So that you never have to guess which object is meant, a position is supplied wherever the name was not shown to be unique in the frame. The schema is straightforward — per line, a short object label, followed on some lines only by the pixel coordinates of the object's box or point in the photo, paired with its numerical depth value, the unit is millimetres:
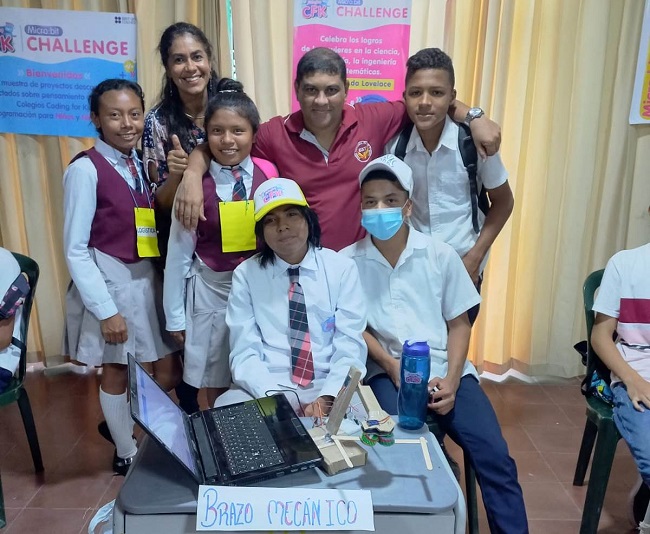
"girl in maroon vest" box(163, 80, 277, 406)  1854
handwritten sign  1034
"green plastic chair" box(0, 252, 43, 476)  2085
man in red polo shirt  1900
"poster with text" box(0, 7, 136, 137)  2824
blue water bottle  1372
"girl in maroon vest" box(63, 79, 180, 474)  2012
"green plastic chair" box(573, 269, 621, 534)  1828
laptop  1120
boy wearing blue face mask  1729
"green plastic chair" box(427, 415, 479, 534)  1715
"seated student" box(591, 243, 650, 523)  1817
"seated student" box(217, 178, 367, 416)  1706
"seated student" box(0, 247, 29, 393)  1938
